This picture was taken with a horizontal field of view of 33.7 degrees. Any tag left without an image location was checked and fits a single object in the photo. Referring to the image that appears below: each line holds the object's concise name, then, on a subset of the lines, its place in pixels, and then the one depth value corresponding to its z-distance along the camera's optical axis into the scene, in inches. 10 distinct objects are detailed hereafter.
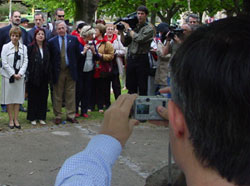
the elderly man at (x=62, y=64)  301.3
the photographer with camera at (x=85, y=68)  327.6
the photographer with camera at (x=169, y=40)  285.0
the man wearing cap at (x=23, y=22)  402.9
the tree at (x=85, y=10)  493.7
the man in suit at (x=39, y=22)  347.0
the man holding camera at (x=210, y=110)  35.1
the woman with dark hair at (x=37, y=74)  292.7
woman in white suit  285.4
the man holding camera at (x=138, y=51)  314.0
